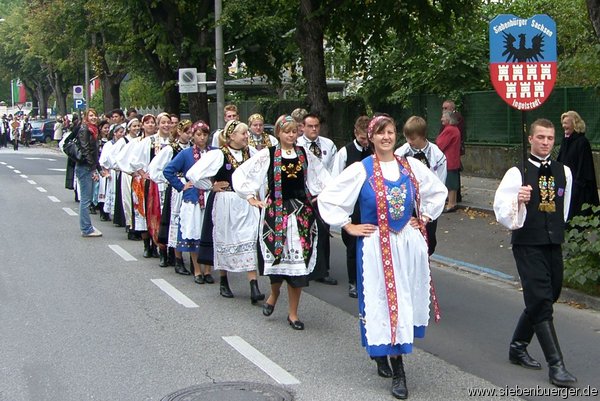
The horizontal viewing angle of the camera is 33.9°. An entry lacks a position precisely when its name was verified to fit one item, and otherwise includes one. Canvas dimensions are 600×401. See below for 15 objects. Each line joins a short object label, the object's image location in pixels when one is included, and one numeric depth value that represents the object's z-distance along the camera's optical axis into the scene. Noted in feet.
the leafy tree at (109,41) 90.22
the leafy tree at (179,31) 82.07
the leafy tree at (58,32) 118.21
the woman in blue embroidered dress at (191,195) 34.45
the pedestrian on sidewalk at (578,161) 38.52
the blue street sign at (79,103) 147.54
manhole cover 20.20
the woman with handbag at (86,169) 47.50
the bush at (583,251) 29.71
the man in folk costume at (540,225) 21.01
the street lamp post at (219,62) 75.97
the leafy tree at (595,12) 32.81
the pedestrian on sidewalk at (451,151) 53.98
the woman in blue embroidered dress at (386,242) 20.62
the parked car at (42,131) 195.42
